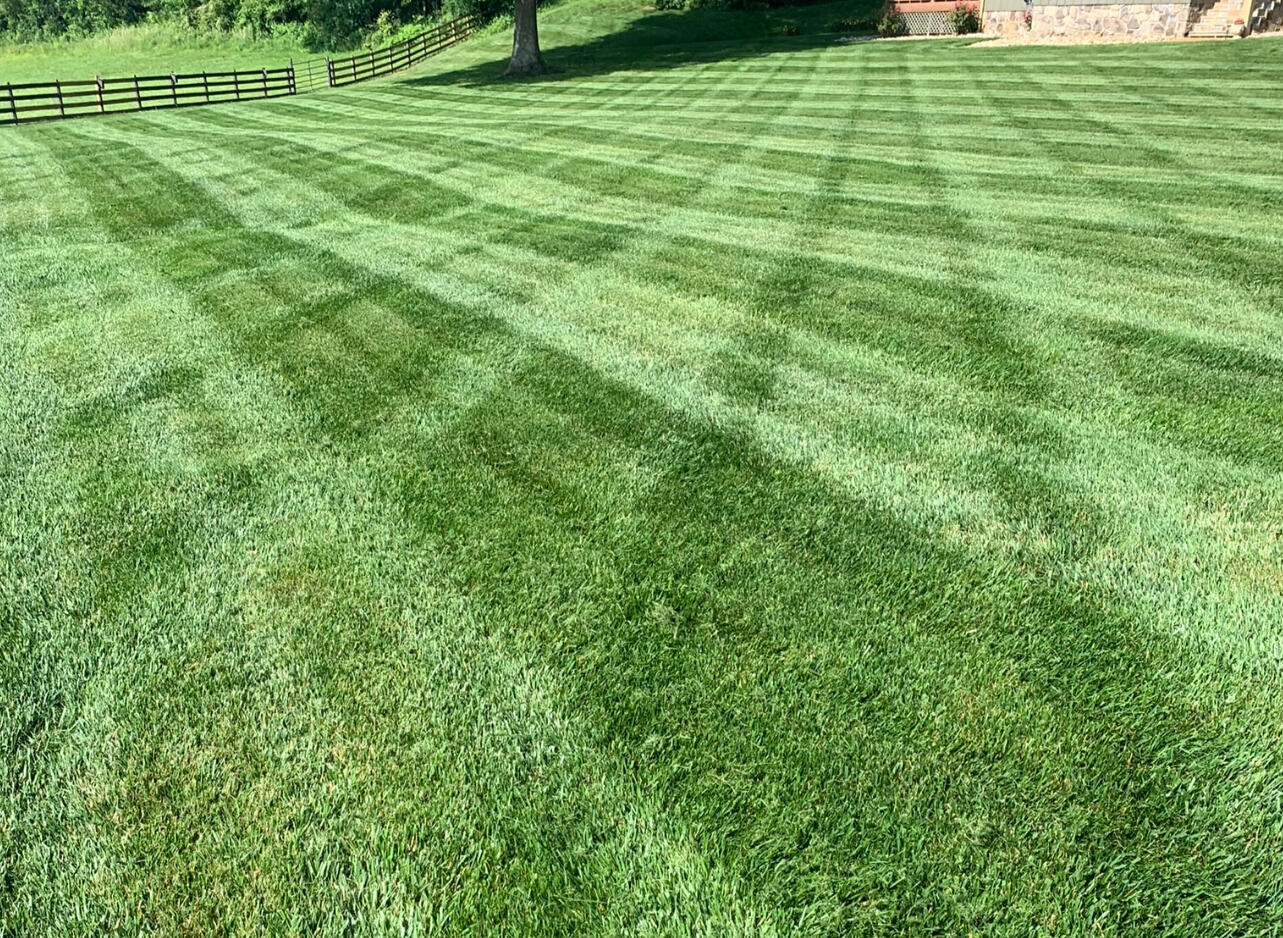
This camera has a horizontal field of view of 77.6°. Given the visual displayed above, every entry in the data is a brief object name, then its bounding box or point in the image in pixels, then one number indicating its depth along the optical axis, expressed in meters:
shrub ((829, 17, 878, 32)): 36.12
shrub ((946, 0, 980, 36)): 32.53
